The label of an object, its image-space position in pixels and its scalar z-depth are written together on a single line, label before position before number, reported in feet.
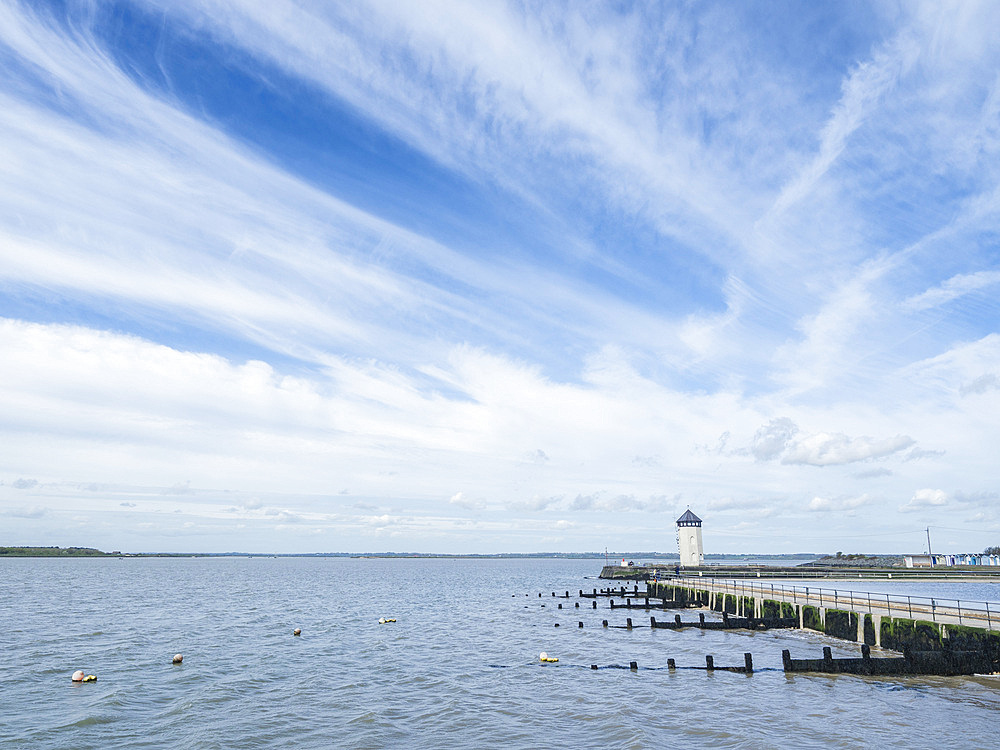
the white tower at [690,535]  361.71
